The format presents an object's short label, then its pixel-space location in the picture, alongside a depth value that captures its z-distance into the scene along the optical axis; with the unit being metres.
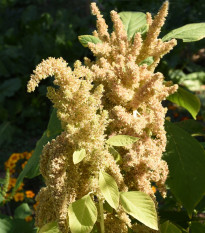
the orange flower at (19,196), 3.38
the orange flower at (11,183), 3.39
